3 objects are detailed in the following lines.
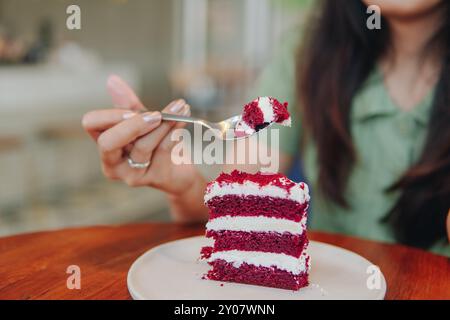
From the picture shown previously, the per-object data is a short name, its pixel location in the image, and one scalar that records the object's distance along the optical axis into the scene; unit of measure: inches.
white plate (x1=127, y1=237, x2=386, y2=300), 25.1
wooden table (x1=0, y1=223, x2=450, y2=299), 25.5
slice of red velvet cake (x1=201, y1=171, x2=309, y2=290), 27.1
